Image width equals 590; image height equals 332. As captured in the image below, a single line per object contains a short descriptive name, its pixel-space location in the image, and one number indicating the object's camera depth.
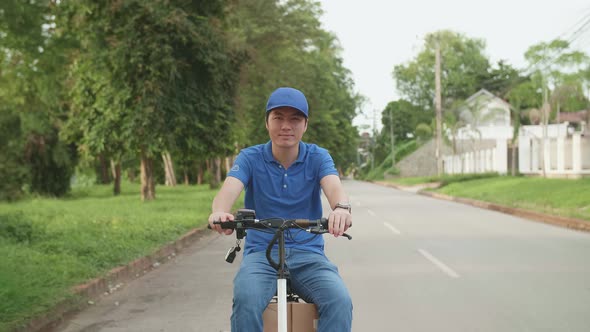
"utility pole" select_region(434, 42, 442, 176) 40.16
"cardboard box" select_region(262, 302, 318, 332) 3.13
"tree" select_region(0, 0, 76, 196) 10.35
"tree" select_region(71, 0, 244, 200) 18.91
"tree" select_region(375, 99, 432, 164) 92.44
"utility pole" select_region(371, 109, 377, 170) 99.14
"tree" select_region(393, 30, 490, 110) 87.88
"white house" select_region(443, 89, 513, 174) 38.72
